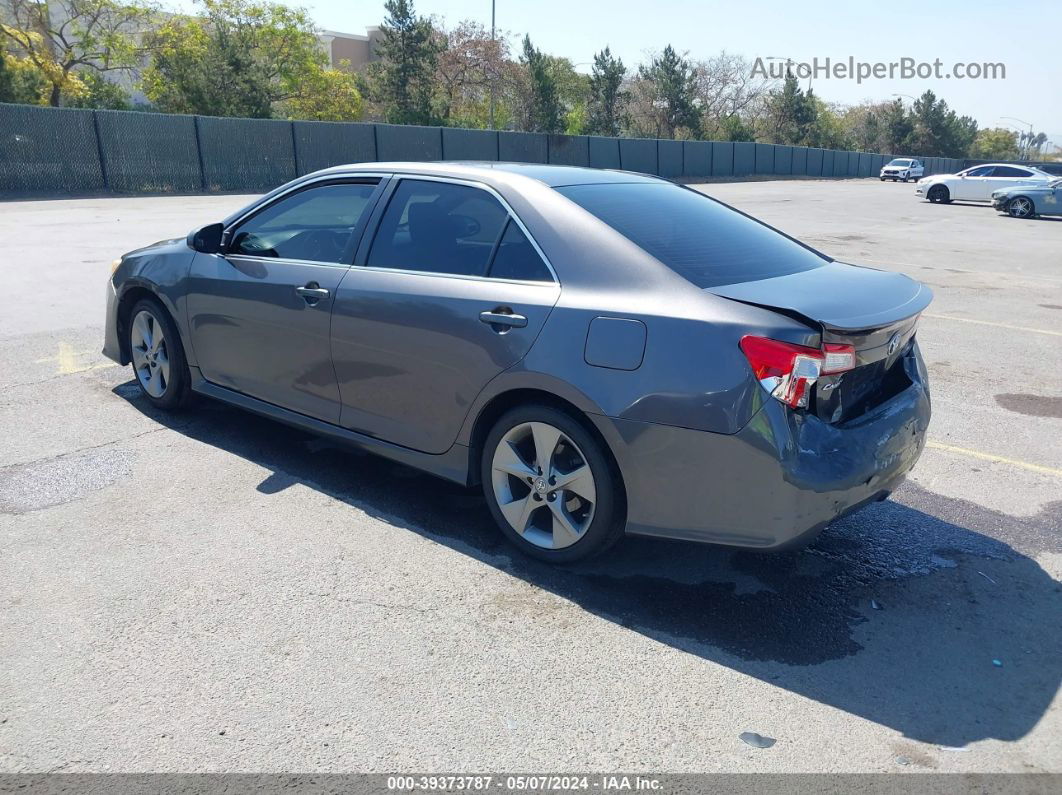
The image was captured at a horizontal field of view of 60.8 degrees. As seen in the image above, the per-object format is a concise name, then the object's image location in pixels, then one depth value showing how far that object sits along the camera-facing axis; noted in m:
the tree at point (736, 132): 63.53
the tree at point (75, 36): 37.00
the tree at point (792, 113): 76.75
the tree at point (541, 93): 54.66
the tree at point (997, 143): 109.07
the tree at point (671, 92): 65.31
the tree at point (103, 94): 40.41
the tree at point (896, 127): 86.50
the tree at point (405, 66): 48.81
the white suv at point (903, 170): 59.59
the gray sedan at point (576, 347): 3.26
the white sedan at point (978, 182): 31.55
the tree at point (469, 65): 54.22
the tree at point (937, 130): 85.50
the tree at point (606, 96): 62.31
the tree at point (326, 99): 48.22
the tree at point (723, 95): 76.62
